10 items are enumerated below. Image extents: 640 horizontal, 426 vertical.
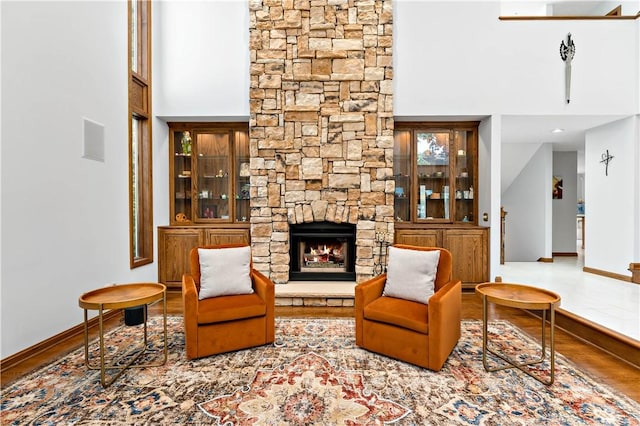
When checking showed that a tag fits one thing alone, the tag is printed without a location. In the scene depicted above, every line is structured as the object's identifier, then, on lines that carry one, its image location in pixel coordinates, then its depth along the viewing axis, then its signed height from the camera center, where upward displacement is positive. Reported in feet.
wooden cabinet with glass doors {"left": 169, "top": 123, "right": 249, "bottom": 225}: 17.07 +1.92
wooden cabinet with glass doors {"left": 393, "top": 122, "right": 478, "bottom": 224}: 16.94 +1.89
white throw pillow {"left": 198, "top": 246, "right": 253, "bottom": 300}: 9.52 -1.92
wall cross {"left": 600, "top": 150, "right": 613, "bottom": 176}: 16.98 +2.57
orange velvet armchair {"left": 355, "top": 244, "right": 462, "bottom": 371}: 7.85 -2.96
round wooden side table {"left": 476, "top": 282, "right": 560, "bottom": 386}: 7.39 -2.18
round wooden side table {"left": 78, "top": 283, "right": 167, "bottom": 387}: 7.37 -2.16
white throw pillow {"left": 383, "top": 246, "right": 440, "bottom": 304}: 9.07 -1.92
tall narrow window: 14.75 +3.55
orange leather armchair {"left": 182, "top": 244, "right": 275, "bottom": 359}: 8.55 -3.06
